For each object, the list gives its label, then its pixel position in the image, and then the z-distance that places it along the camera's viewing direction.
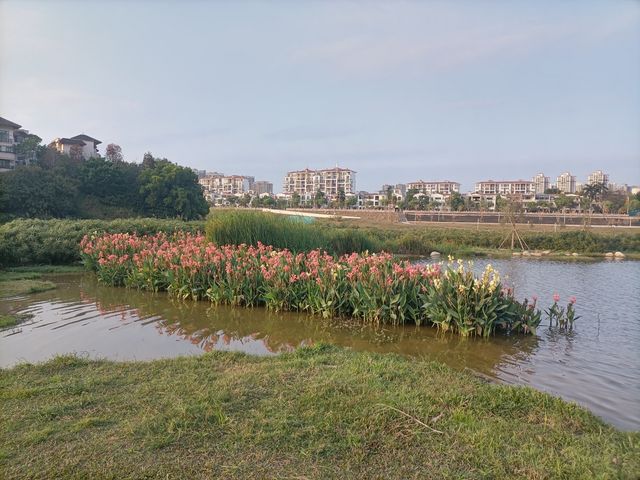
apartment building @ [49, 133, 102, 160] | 50.42
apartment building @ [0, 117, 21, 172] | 44.00
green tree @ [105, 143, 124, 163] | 53.34
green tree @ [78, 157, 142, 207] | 31.89
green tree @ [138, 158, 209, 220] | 31.34
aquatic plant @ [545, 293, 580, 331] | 7.49
